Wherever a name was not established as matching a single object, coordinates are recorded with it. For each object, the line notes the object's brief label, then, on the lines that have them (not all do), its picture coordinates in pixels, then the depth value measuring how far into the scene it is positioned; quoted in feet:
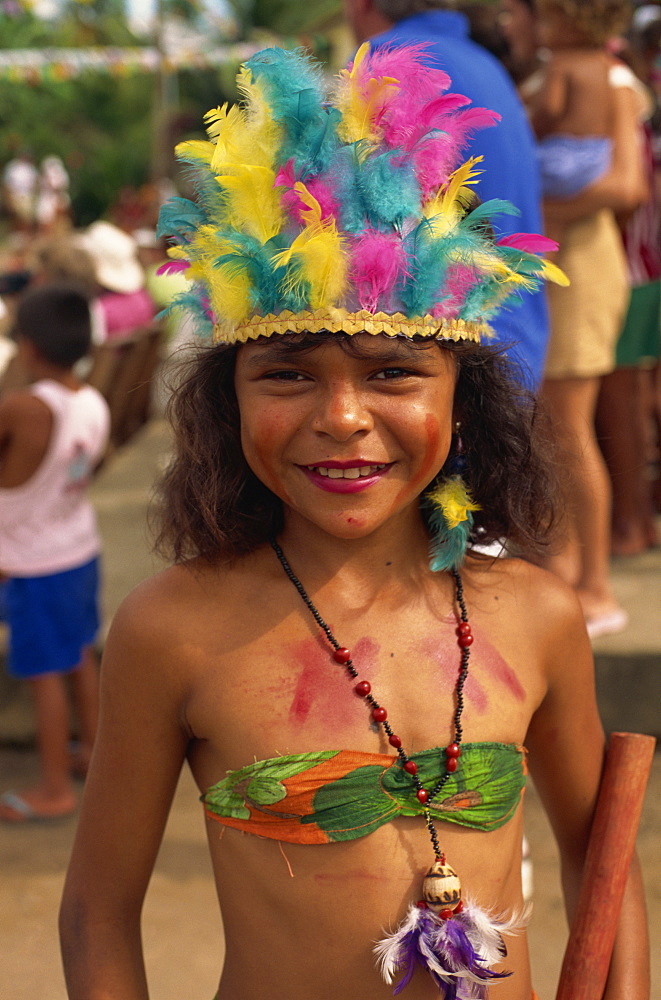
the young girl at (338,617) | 4.49
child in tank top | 11.75
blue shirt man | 7.63
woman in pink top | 21.24
